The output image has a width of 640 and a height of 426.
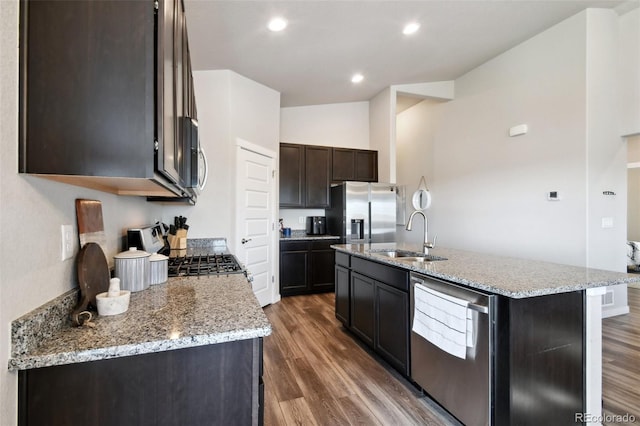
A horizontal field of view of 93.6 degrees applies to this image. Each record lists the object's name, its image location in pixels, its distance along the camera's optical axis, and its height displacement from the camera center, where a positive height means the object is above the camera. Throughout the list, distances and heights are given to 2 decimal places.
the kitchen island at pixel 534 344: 1.46 -0.67
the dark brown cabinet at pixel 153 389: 0.81 -0.51
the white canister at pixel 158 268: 1.50 -0.28
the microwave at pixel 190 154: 1.48 +0.32
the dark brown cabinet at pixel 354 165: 5.18 +0.85
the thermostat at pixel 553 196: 3.45 +0.21
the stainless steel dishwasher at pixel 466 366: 1.53 -0.88
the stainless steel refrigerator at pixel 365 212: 4.70 +0.02
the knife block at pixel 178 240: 2.84 -0.26
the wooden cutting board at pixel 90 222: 1.11 -0.04
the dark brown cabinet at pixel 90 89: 0.80 +0.34
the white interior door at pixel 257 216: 3.65 -0.04
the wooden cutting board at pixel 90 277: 1.03 -0.24
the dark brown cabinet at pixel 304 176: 4.86 +0.62
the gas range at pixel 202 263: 1.80 -0.36
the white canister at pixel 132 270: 1.32 -0.25
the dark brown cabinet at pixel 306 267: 4.56 -0.83
